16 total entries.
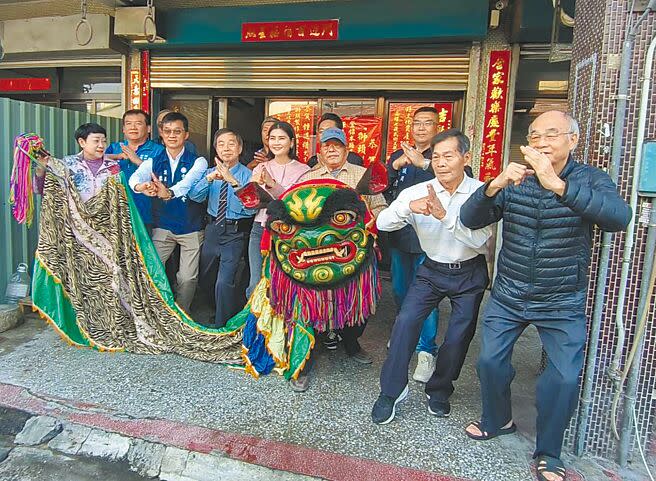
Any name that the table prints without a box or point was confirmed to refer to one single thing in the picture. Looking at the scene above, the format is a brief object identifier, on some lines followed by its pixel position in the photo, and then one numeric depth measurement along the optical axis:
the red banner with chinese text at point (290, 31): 5.46
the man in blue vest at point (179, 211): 3.86
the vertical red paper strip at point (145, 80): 6.41
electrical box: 2.21
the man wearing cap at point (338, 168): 3.26
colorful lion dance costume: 2.88
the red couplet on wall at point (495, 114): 5.26
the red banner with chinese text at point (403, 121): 5.77
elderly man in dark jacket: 2.13
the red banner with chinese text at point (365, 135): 6.04
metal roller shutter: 5.44
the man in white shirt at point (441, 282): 2.71
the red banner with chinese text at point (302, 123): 6.29
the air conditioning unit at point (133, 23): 5.62
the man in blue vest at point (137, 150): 3.92
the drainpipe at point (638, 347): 2.28
